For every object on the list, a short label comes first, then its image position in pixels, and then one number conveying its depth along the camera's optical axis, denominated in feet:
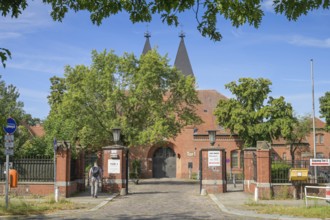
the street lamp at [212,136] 82.22
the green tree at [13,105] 119.44
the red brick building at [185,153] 161.17
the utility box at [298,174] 64.44
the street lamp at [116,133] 81.87
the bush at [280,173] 68.16
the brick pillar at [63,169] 67.56
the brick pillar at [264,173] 66.85
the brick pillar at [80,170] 78.55
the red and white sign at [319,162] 61.93
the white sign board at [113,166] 79.05
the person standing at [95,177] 69.31
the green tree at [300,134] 170.81
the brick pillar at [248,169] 78.36
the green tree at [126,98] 110.93
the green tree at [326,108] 160.04
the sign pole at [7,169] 48.80
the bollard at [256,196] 62.74
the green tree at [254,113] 147.95
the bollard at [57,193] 60.48
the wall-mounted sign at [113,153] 79.12
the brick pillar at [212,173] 78.84
